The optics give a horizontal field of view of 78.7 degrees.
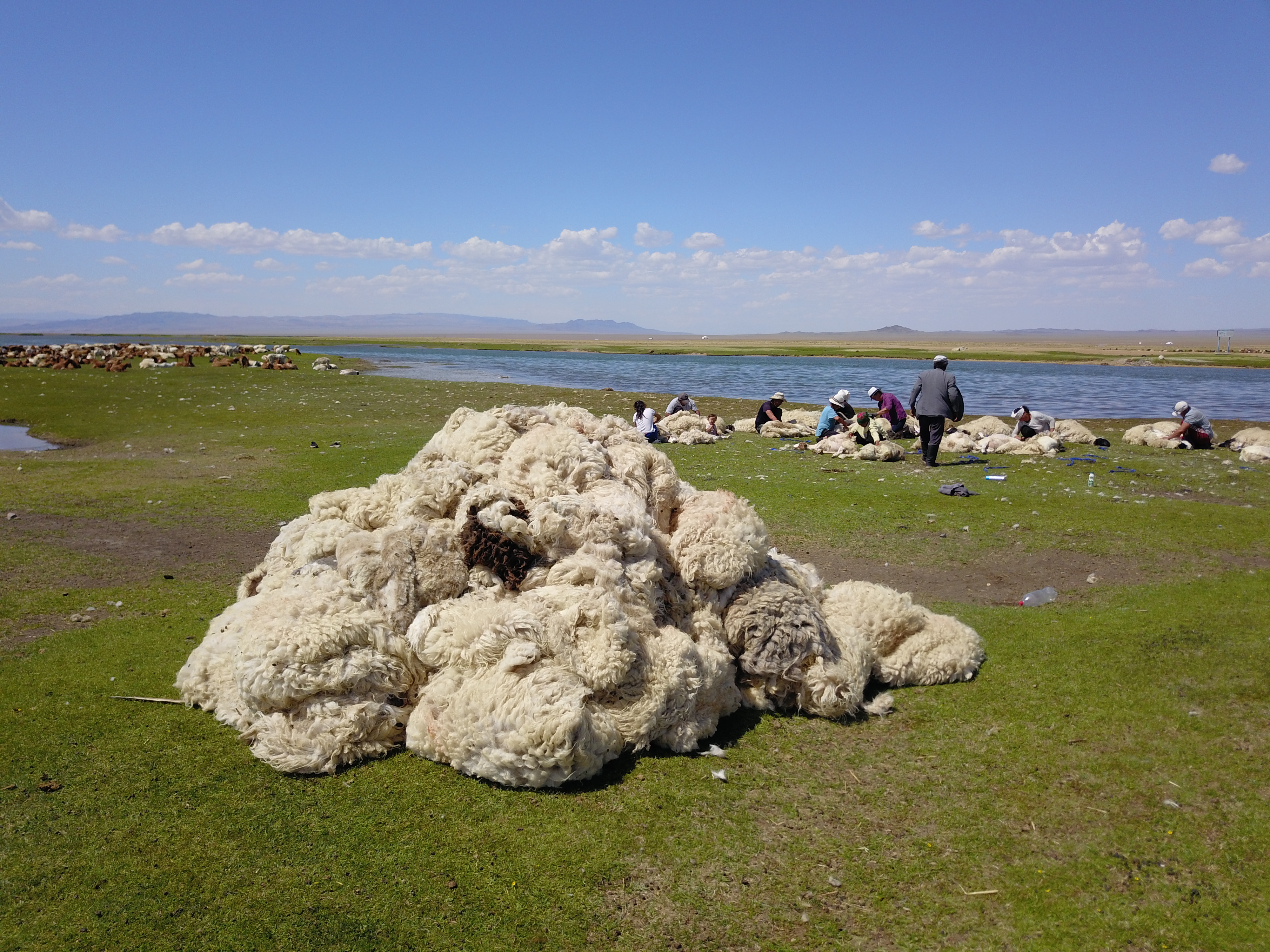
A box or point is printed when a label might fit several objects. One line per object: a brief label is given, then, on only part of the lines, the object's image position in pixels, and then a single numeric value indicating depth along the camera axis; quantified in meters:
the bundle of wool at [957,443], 17.86
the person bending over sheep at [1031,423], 18.62
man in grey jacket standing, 15.38
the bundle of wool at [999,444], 17.33
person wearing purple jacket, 19.59
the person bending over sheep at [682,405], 21.14
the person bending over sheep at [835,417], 18.78
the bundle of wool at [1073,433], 19.23
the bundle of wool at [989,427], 19.42
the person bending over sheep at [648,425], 18.80
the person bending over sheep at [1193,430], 18.33
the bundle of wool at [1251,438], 17.75
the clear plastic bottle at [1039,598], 7.64
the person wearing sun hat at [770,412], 20.97
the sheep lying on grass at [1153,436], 18.62
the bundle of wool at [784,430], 20.25
